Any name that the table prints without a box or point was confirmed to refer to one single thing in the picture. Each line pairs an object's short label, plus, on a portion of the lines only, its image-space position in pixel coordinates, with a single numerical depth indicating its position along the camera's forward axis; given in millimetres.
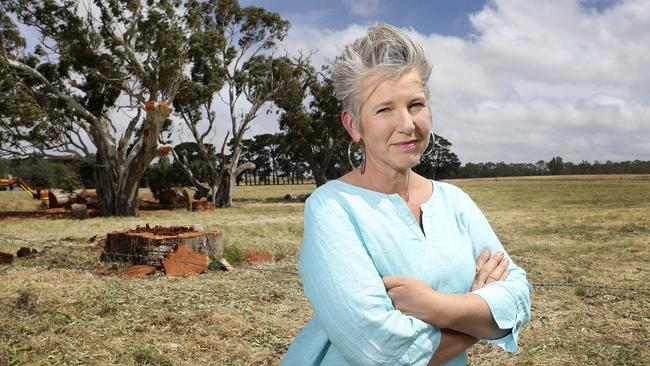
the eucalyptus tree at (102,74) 21703
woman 1330
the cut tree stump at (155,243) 8195
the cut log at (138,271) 7629
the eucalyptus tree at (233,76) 28656
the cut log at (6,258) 8295
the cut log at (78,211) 21203
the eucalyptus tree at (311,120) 33475
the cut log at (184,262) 7840
